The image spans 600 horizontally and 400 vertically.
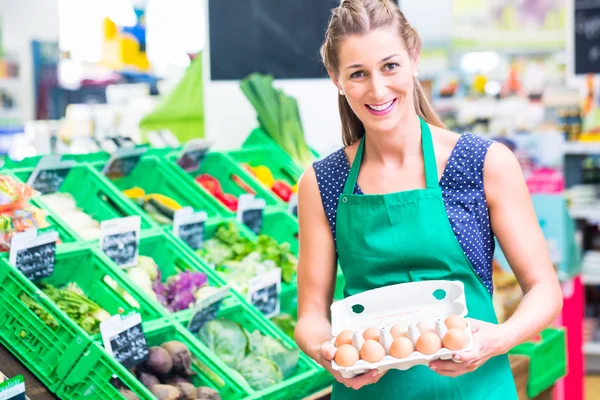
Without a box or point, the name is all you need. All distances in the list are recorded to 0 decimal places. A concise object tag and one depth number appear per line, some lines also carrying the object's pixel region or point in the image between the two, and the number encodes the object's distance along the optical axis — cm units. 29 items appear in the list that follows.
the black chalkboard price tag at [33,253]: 242
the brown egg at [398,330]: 181
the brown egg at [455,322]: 175
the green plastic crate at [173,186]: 362
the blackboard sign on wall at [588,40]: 669
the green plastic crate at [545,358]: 359
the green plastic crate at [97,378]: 230
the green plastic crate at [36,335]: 231
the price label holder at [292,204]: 393
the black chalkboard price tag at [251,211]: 361
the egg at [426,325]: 180
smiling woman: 188
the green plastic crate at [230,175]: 393
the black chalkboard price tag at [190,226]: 325
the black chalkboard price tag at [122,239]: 282
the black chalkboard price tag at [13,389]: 193
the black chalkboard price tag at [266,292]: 309
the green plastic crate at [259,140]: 438
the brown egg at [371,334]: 182
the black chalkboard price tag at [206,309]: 274
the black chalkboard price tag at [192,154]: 366
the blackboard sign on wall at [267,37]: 454
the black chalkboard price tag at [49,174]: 297
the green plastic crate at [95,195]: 319
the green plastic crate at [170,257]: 314
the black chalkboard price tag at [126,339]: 234
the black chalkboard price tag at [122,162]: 328
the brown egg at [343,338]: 181
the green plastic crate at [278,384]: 267
